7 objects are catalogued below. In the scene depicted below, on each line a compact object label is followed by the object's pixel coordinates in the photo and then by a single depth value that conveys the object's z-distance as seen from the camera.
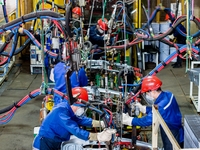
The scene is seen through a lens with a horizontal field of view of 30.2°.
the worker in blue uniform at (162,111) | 4.83
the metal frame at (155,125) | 3.18
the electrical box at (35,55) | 11.60
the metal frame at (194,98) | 8.29
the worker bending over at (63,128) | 4.39
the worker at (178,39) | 11.80
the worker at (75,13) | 7.16
